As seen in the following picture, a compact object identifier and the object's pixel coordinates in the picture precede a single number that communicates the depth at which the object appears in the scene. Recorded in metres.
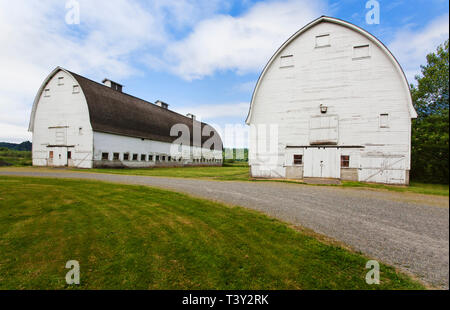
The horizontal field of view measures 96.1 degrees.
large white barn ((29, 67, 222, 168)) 26.17
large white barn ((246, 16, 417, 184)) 14.15
